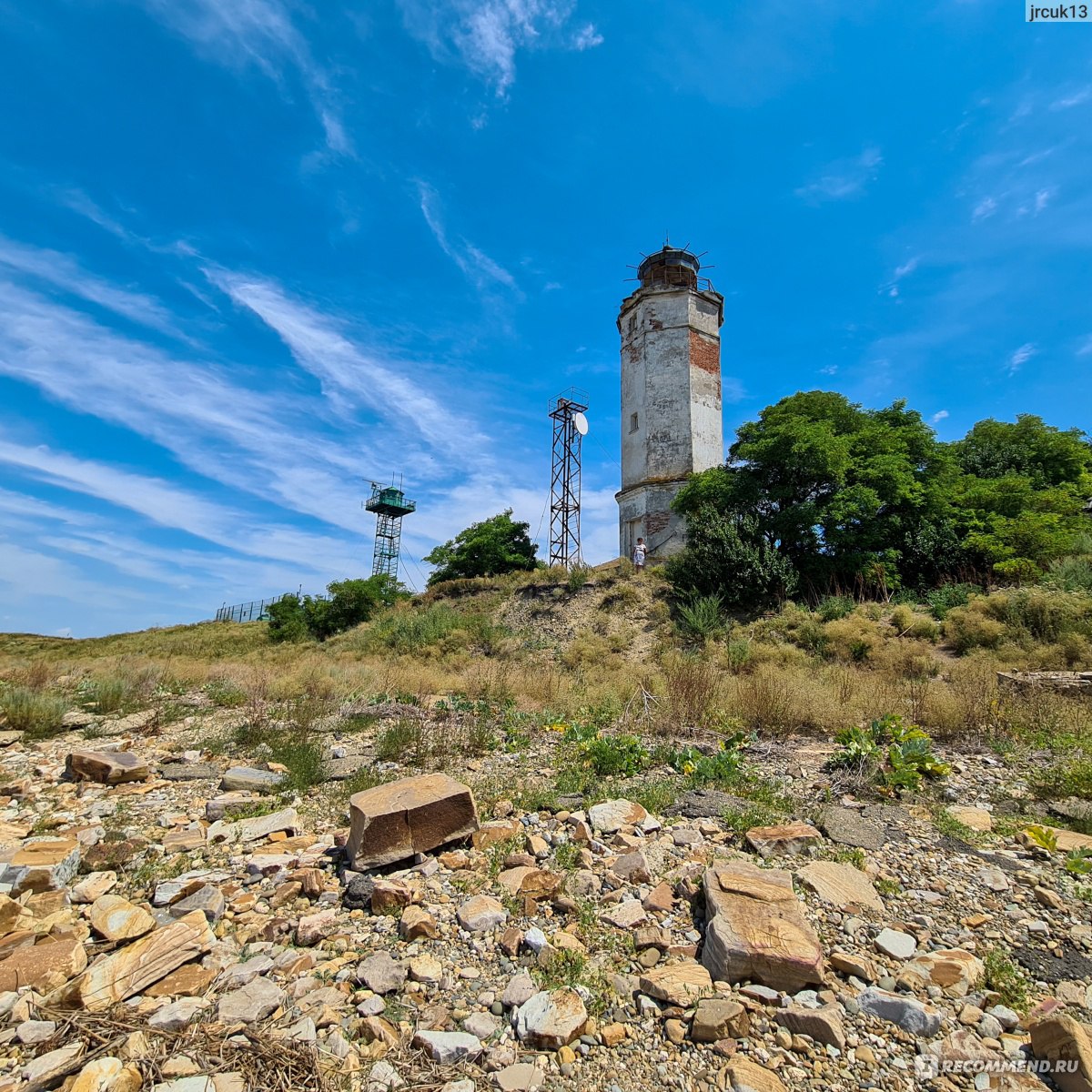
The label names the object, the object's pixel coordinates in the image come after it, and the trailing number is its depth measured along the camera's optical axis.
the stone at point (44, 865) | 3.23
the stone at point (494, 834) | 3.96
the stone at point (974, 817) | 4.02
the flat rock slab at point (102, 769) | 5.28
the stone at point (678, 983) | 2.46
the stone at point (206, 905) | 3.08
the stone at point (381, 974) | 2.54
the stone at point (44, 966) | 2.47
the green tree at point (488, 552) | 25.52
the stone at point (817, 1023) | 2.22
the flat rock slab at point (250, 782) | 5.14
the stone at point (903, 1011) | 2.24
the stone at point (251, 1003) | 2.30
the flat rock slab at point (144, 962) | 2.38
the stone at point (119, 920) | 2.85
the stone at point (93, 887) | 3.22
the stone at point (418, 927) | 2.93
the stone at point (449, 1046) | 2.18
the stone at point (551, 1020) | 2.24
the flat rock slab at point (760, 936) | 2.48
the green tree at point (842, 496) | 15.36
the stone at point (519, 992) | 2.47
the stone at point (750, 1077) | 2.04
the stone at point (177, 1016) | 2.25
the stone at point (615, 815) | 4.09
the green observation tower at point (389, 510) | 45.16
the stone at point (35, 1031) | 2.17
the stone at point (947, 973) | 2.47
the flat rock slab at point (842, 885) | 3.08
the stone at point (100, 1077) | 1.95
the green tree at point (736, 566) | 15.27
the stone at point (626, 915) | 2.99
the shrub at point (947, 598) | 12.47
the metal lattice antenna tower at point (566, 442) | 25.50
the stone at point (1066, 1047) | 1.94
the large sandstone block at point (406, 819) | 3.61
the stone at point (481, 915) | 3.01
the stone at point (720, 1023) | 2.23
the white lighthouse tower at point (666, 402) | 22.34
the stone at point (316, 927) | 2.90
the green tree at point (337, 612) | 23.75
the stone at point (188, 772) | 5.49
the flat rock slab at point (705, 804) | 4.37
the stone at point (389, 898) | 3.18
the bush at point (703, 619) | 14.37
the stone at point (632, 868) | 3.42
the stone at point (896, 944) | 2.67
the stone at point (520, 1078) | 2.06
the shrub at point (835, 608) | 13.50
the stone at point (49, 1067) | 2.01
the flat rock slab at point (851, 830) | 3.81
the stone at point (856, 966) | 2.54
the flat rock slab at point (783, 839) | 3.71
